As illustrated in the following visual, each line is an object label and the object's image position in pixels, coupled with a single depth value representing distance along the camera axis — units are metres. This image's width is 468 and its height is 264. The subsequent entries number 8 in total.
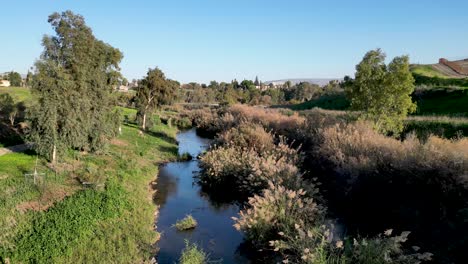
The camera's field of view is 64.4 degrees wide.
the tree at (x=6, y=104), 27.72
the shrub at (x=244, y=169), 17.12
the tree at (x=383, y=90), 21.69
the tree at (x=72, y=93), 19.22
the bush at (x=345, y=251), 9.21
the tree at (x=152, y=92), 41.19
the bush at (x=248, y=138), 24.98
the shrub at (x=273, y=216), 12.95
